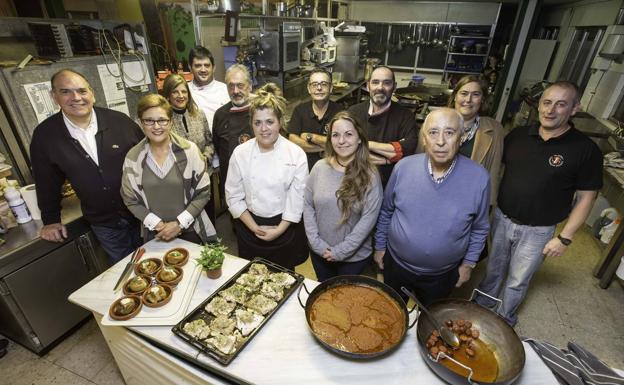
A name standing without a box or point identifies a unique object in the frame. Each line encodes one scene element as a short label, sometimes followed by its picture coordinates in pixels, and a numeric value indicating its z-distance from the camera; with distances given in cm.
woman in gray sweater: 173
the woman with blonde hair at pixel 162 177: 184
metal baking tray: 123
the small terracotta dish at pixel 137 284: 152
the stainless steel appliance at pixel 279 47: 380
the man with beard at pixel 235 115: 248
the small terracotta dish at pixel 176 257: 173
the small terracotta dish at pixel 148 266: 165
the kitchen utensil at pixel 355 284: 117
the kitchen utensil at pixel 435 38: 808
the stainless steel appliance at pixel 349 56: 597
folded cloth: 126
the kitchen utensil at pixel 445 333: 124
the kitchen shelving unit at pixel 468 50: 769
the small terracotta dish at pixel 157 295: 145
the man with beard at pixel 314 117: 252
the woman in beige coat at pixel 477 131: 208
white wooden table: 118
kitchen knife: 161
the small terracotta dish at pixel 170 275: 157
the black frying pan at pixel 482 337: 112
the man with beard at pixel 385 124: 226
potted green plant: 160
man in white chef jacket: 277
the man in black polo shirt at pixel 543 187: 180
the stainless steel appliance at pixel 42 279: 195
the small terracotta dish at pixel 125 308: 138
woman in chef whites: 189
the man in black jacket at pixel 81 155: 190
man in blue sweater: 159
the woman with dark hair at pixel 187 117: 247
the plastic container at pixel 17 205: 208
